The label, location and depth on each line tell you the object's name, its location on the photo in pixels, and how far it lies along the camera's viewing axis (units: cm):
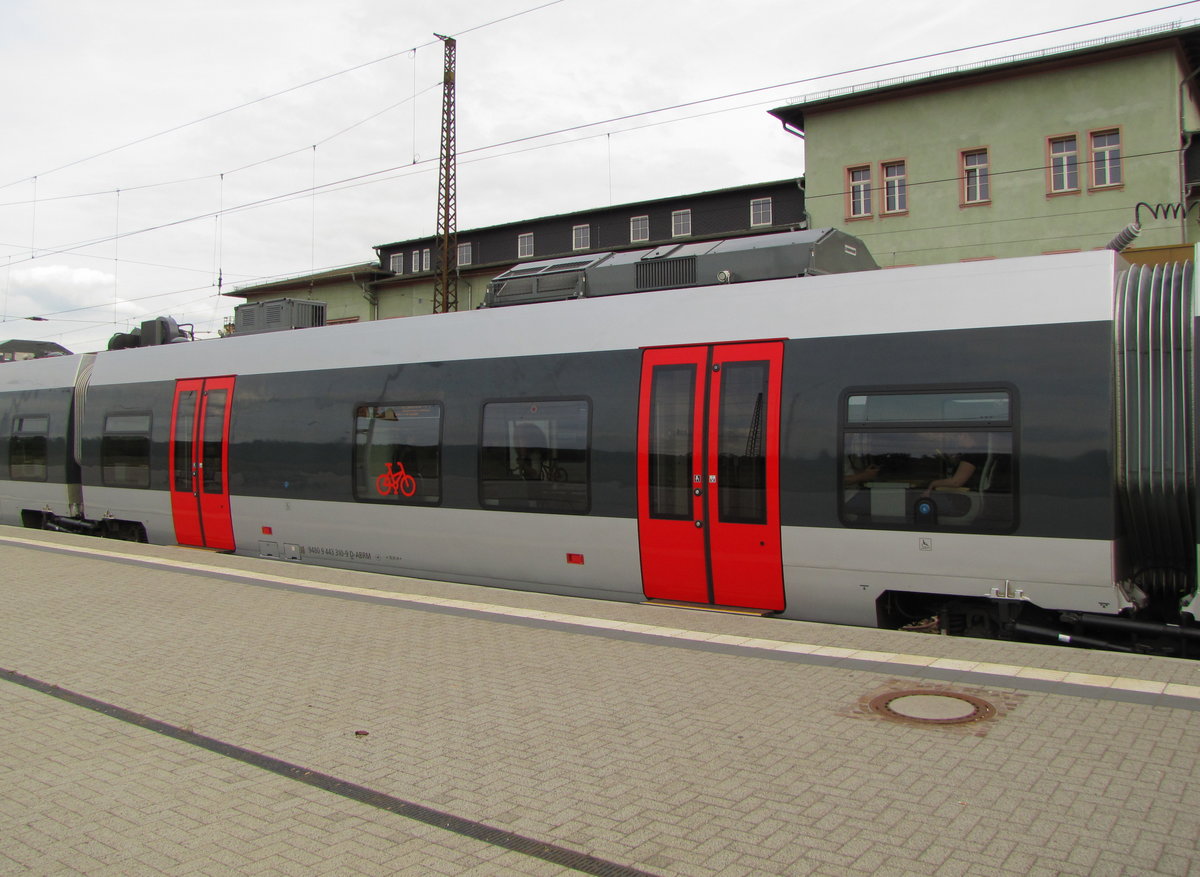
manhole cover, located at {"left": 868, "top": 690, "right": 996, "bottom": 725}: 512
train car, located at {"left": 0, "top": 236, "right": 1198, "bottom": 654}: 662
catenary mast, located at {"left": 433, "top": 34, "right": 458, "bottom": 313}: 3042
